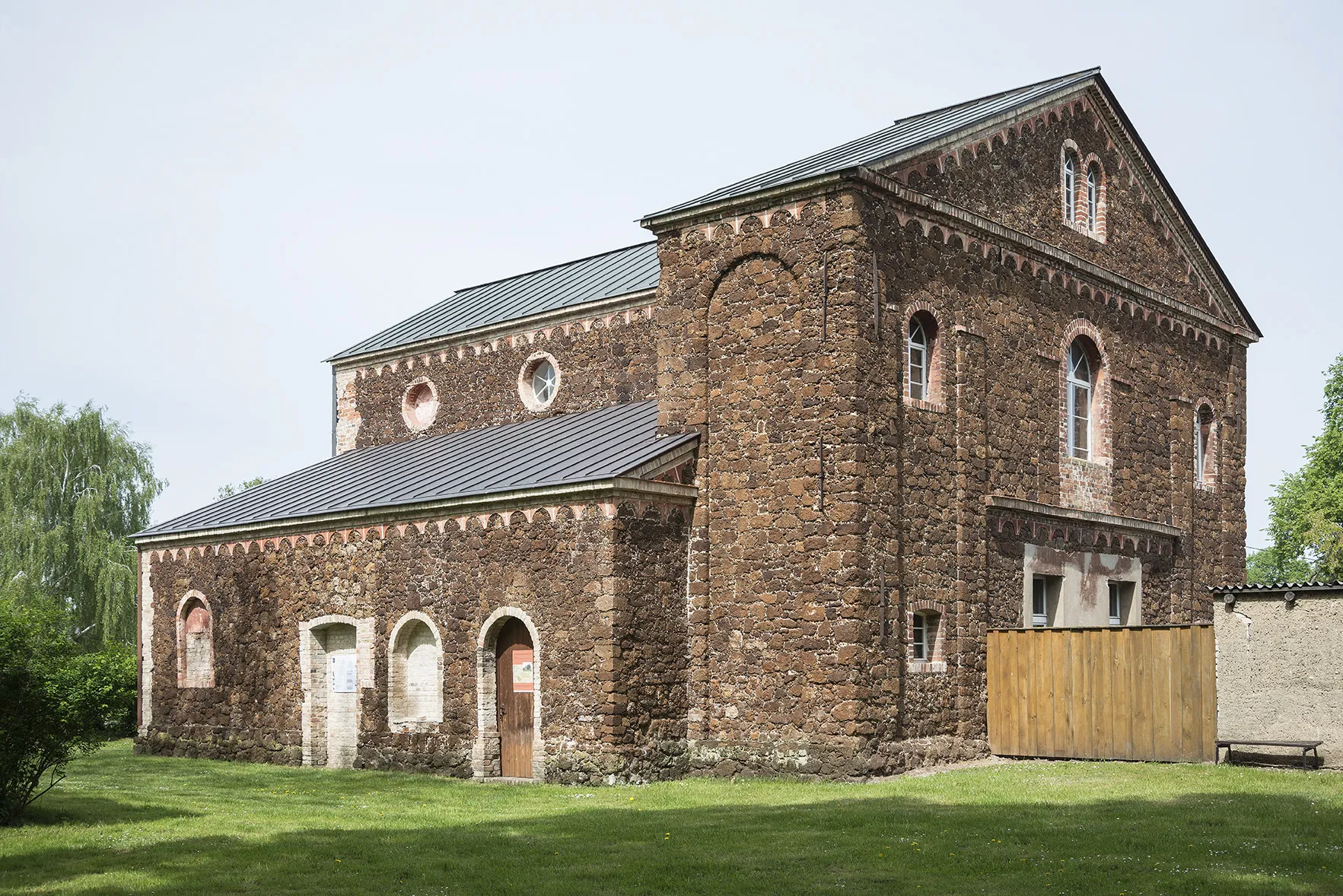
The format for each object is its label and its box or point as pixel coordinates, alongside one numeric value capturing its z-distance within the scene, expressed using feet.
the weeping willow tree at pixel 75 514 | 128.16
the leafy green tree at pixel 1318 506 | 135.23
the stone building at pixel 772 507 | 61.41
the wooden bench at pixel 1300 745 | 59.00
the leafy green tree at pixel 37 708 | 47.73
